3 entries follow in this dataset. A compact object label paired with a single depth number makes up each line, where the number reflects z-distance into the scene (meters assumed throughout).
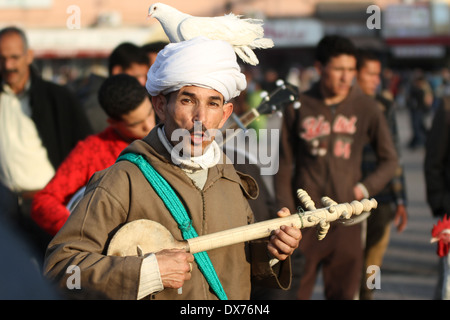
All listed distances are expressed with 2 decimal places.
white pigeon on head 5.86
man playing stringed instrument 4.98
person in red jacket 7.67
